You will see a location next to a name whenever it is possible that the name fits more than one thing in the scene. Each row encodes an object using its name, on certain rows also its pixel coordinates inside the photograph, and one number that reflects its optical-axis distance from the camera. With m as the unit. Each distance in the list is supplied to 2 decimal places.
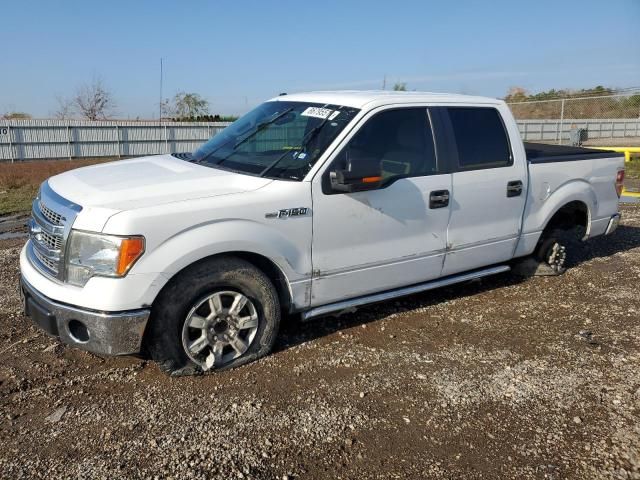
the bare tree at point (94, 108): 42.12
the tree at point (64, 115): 41.65
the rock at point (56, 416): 3.15
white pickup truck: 3.24
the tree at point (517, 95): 43.98
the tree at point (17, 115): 38.06
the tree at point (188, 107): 42.12
